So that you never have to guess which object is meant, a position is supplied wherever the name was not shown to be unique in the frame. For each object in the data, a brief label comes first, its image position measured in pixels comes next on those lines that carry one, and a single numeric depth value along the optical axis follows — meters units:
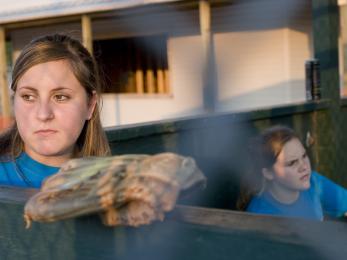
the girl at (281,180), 2.75
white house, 9.91
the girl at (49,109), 1.70
